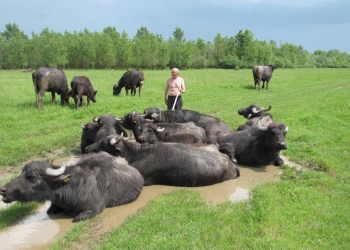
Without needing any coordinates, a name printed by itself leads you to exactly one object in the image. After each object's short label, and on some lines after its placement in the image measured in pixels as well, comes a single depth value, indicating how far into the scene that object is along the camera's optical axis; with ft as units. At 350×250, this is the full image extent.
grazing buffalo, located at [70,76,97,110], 52.75
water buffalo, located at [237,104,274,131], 34.67
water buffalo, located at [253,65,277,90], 91.50
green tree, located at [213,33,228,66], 276.00
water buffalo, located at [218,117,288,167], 28.10
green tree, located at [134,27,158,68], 228.43
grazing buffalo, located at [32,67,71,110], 51.42
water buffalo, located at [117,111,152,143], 32.63
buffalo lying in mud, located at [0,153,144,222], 19.01
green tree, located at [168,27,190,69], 248.52
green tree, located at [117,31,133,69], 223.10
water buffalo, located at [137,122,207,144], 28.93
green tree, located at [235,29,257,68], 268.27
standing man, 39.60
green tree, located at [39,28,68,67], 198.87
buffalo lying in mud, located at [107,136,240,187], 23.71
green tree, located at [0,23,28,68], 201.16
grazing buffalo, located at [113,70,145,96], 73.77
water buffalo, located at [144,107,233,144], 34.06
